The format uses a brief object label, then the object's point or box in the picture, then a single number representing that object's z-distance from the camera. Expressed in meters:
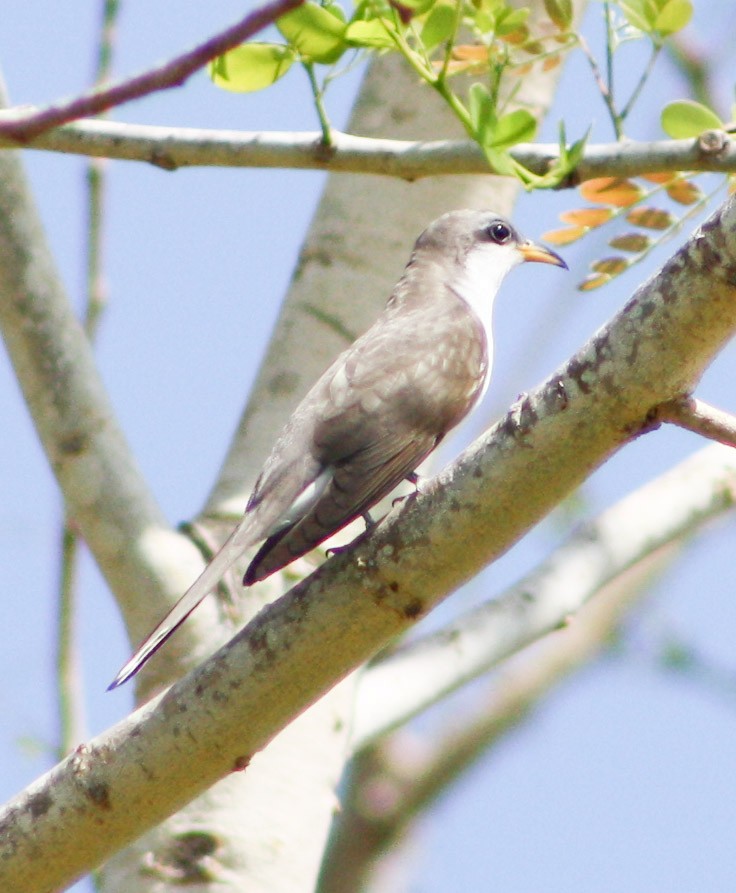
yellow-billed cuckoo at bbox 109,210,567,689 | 6.78
